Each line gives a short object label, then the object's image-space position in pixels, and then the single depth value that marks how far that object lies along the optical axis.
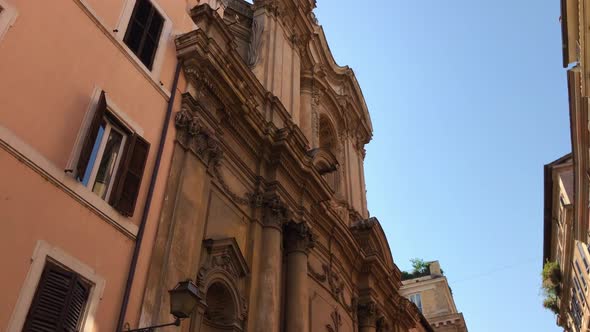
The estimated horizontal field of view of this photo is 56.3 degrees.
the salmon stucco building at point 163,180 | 7.16
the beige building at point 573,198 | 19.28
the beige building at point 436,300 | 37.88
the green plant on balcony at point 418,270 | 45.94
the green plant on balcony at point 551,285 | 33.09
